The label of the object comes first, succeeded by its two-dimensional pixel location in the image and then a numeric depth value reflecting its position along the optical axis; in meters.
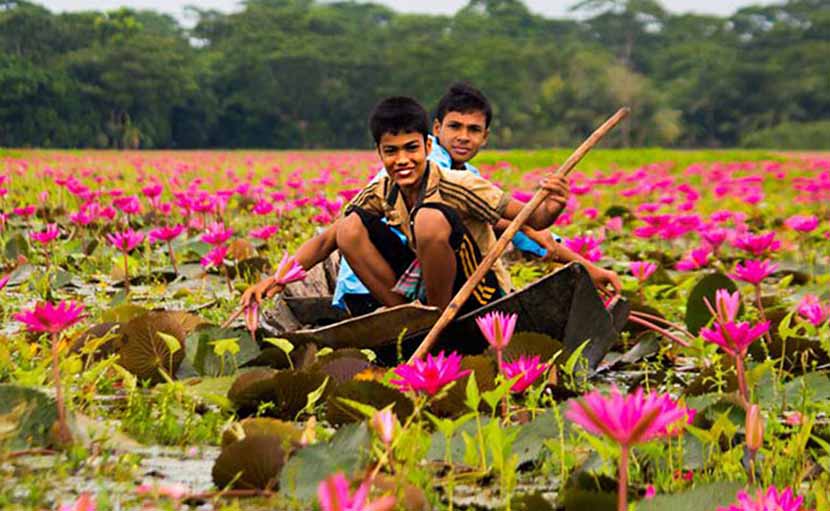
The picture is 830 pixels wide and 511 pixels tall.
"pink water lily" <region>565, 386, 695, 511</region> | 4.68
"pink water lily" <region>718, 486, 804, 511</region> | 5.33
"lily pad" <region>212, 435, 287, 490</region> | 6.54
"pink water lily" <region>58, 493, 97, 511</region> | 4.81
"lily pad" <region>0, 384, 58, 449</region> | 6.63
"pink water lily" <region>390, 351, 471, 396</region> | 6.53
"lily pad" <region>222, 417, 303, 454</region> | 6.69
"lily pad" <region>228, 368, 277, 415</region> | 6.99
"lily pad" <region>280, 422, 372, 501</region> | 6.48
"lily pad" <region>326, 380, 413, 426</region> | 6.80
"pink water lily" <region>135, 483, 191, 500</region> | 5.86
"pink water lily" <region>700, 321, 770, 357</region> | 6.51
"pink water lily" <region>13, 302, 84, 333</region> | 6.70
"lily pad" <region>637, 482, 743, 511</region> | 6.35
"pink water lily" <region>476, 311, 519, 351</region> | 6.70
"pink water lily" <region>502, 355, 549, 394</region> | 6.62
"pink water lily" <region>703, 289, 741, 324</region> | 6.64
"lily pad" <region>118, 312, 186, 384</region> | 7.30
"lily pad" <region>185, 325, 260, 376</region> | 7.34
